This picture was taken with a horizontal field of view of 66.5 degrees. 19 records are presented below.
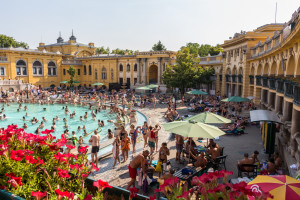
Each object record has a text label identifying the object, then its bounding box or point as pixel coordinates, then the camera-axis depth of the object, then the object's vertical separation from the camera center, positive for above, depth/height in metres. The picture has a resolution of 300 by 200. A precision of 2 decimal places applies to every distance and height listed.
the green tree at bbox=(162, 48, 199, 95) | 31.40 +0.89
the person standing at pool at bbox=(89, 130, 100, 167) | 9.62 -2.72
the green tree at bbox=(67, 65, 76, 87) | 47.19 +1.32
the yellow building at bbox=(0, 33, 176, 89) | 43.56 +2.49
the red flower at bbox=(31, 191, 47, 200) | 3.37 -1.73
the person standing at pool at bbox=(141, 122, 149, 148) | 12.45 -2.86
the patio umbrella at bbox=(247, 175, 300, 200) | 4.23 -2.07
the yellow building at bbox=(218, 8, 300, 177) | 9.69 +0.65
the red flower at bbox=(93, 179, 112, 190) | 3.74 -1.73
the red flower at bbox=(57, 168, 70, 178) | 3.93 -1.65
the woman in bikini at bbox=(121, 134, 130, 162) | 10.11 -2.95
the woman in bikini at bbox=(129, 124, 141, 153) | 11.54 -2.87
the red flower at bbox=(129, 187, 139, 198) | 3.82 -1.89
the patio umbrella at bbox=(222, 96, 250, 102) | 18.42 -1.67
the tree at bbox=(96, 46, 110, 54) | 72.75 +8.99
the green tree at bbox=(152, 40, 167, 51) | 58.88 +8.32
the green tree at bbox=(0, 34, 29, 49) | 62.75 +10.41
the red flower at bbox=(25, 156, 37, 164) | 4.12 -1.46
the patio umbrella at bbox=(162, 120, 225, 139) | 8.25 -1.94
